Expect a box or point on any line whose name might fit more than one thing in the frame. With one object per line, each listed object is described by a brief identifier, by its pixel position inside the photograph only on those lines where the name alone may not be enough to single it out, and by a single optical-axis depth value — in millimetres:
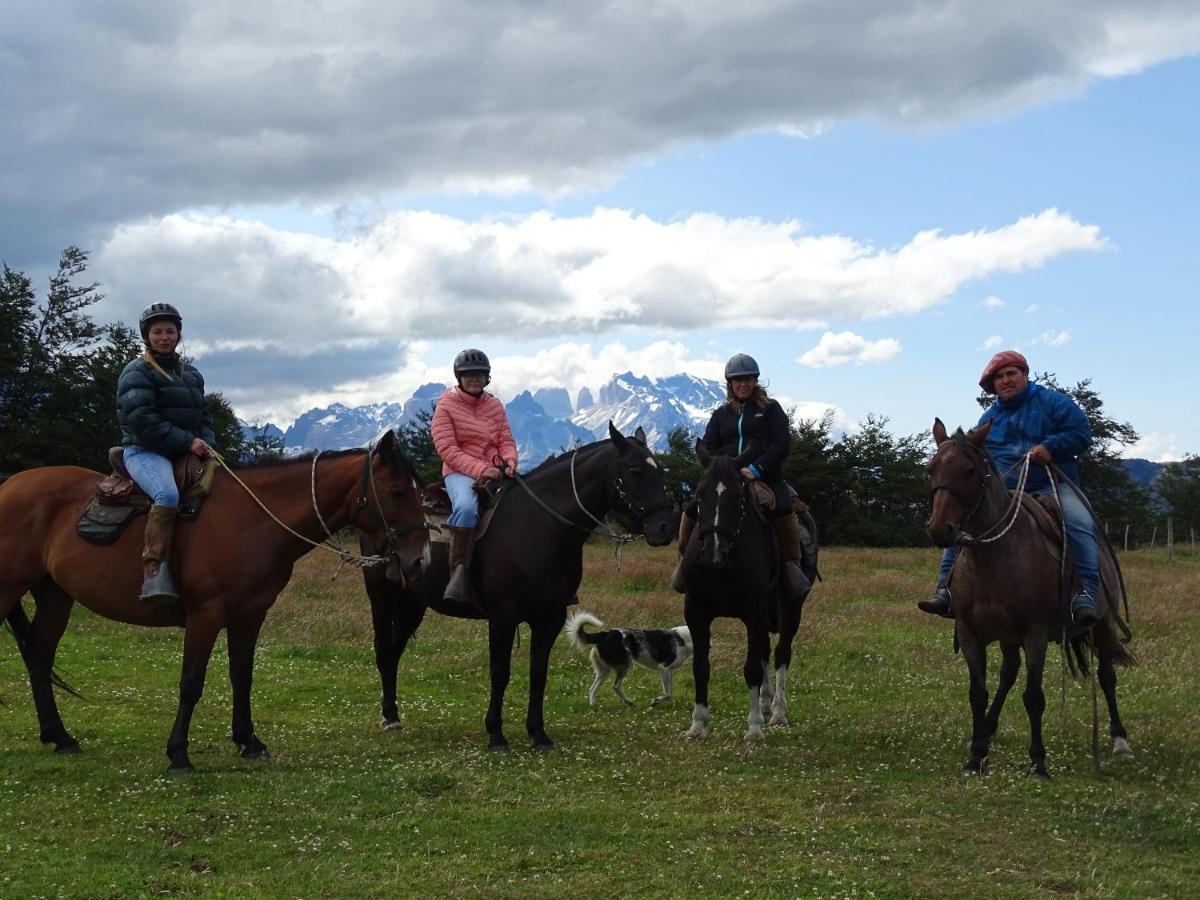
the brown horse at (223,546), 9430
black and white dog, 13445
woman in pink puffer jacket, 10562
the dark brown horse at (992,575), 9148
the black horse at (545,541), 10383
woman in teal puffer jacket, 9273
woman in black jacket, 11297
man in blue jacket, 9781
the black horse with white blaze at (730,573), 10359
